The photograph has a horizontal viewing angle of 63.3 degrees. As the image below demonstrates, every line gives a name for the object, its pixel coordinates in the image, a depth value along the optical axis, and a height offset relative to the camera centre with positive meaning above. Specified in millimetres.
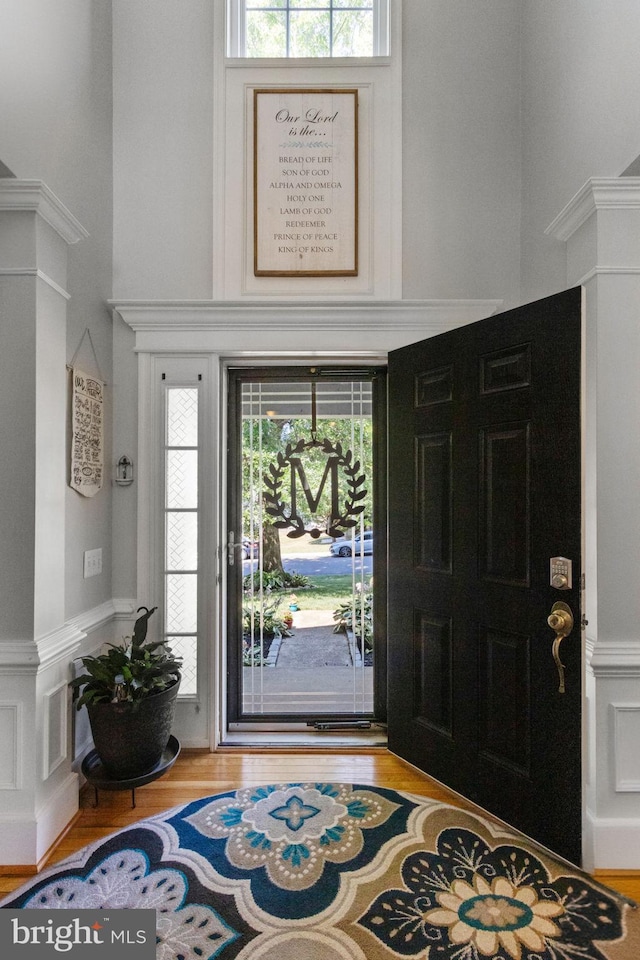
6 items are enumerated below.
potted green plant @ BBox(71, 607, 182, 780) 2082 -903
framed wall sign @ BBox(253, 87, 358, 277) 2695 +1577
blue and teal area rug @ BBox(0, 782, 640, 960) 1546 -1366
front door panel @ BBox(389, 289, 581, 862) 1877 -312
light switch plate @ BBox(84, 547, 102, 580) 2414 -370
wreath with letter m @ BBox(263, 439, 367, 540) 2912 -49
